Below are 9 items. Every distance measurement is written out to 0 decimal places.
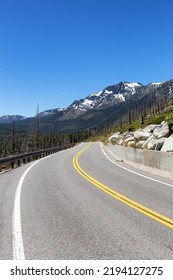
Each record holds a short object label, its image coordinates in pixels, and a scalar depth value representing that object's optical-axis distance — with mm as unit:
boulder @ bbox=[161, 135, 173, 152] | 14281
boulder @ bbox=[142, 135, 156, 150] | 18269
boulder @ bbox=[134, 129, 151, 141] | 22995
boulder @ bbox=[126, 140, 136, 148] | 24112
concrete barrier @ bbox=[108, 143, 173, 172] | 11728
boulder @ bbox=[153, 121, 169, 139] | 20280
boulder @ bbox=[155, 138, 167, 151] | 16569
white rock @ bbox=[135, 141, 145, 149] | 21432
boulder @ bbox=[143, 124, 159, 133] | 27192
